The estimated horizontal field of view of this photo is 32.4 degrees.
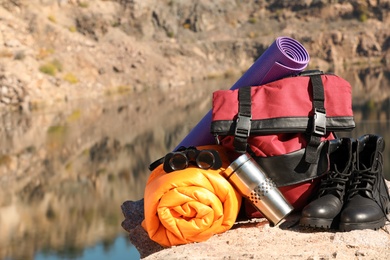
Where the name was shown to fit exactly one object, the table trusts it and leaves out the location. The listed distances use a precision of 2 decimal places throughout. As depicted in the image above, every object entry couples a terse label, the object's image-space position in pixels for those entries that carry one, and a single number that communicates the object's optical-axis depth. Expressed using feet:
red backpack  13.21
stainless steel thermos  12.87
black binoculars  12.78
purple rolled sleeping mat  14.47
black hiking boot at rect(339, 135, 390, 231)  12.39
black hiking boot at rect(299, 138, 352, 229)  12.57
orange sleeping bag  12.34
